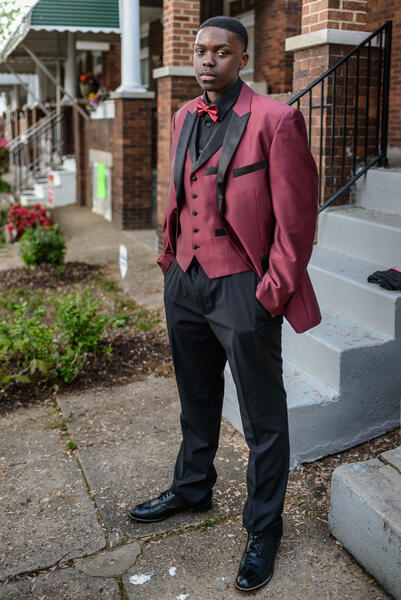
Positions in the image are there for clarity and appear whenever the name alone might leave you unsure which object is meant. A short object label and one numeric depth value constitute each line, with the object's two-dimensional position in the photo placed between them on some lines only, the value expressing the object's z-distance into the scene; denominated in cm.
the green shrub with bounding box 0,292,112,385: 465
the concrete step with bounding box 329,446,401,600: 260
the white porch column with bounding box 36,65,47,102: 2005
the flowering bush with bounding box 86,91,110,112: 1325
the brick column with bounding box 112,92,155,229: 1129
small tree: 1744
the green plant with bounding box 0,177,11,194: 2062
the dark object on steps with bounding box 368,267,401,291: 392
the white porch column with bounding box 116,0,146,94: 1026
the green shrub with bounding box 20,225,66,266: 830
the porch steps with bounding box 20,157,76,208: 1523
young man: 243
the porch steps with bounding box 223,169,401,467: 362
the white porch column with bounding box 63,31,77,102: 1522
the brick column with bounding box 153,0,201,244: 837
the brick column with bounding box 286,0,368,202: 519
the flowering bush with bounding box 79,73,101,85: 1446
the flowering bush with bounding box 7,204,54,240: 915
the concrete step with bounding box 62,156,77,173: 1602
